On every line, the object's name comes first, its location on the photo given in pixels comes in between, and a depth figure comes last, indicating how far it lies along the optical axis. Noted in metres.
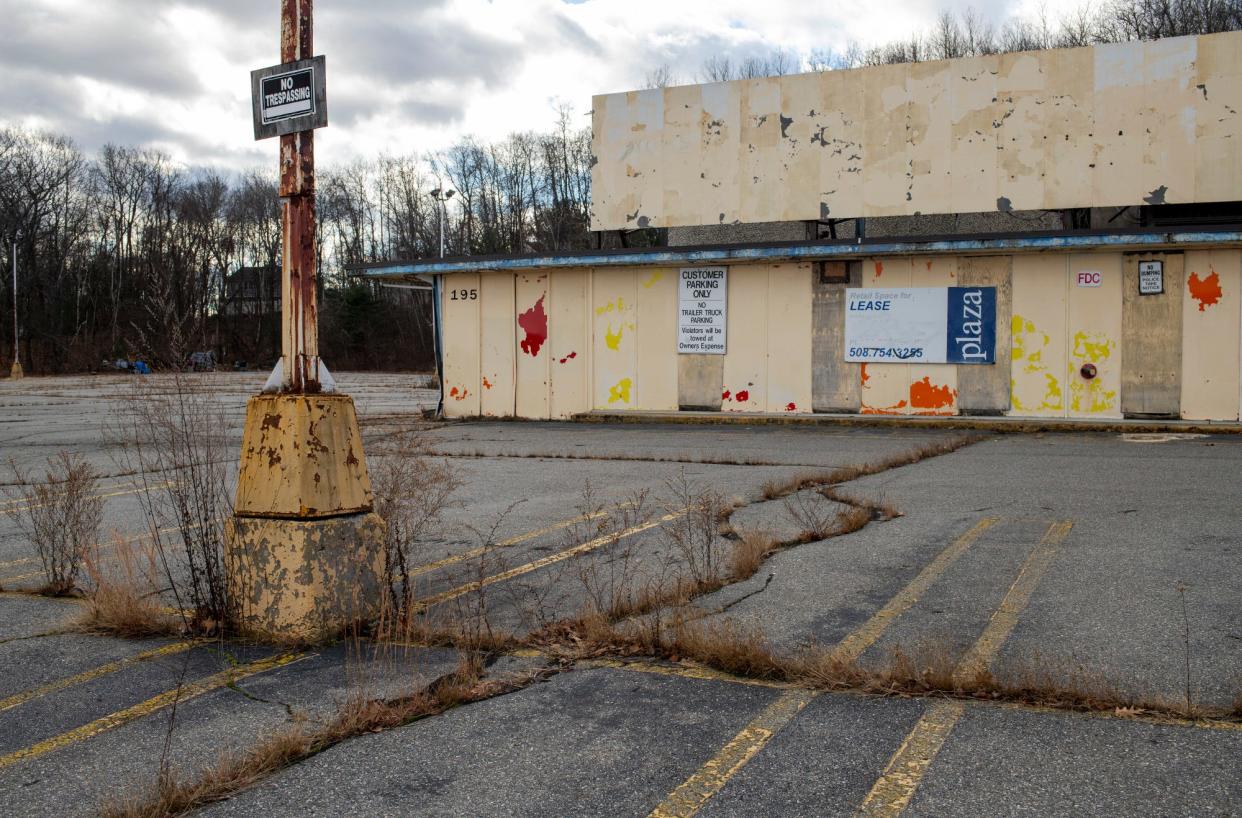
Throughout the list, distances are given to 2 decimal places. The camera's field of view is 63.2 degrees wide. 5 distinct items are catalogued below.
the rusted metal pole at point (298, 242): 5.40
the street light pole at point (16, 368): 49.85
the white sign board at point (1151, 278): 16.53
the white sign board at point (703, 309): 19.12
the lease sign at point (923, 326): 17.52
